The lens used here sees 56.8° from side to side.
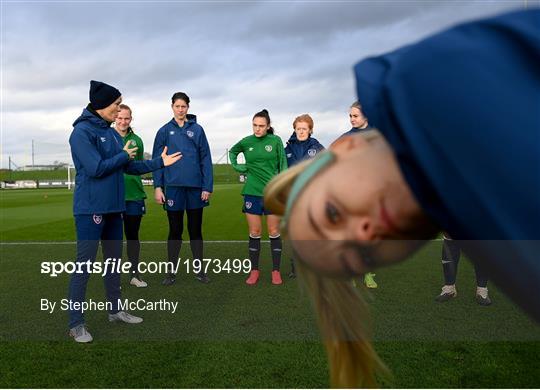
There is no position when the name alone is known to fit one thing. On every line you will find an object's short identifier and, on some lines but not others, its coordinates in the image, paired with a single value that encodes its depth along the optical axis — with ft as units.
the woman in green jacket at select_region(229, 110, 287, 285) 21.84
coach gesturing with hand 13.92
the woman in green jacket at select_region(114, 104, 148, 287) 21.86
